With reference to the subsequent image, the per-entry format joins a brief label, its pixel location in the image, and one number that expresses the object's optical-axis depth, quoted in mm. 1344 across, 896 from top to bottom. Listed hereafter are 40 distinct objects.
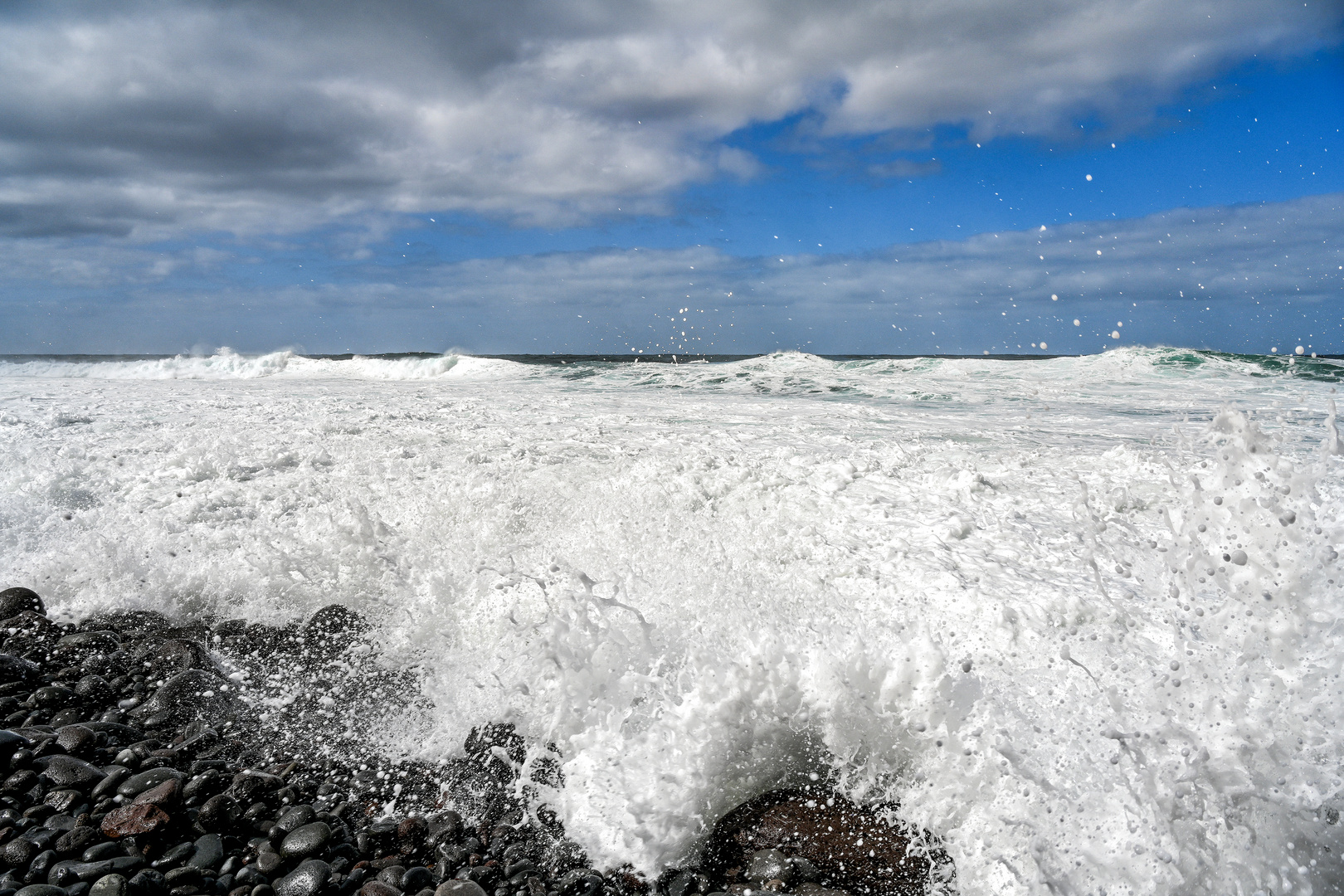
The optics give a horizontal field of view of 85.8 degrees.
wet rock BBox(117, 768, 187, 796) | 2766
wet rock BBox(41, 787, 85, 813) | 2717
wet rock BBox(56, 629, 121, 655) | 3896
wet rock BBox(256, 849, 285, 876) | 2518
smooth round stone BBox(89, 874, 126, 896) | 2281
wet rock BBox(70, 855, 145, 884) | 2383
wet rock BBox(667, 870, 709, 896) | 2494
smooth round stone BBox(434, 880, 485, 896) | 2398
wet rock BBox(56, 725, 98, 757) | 3041
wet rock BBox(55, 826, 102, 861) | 2510
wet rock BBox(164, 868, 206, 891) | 2408
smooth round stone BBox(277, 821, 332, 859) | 2590
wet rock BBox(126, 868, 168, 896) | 2320
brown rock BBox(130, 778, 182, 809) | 2713
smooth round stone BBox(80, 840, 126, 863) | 2455
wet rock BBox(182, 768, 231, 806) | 2807
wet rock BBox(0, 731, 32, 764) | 2930
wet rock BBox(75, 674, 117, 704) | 3502
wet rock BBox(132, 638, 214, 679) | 3713
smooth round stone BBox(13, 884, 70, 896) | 2240
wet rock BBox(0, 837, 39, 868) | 2438
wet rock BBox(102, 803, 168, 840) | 2600
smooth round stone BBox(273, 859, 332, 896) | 2414
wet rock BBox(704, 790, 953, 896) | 2523
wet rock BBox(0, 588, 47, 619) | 4219
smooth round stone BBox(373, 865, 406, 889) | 2473
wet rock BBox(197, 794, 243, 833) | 2703
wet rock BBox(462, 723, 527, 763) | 3133
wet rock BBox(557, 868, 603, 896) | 2488
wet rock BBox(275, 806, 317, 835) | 2701
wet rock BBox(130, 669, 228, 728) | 3381
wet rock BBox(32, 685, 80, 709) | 3439
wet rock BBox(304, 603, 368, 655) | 3895
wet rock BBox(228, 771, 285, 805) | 2844
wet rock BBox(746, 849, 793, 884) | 2512
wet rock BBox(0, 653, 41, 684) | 3590
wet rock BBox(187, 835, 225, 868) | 2525
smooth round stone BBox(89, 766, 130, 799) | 2762
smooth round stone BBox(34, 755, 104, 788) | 2814
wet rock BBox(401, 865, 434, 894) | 2473
